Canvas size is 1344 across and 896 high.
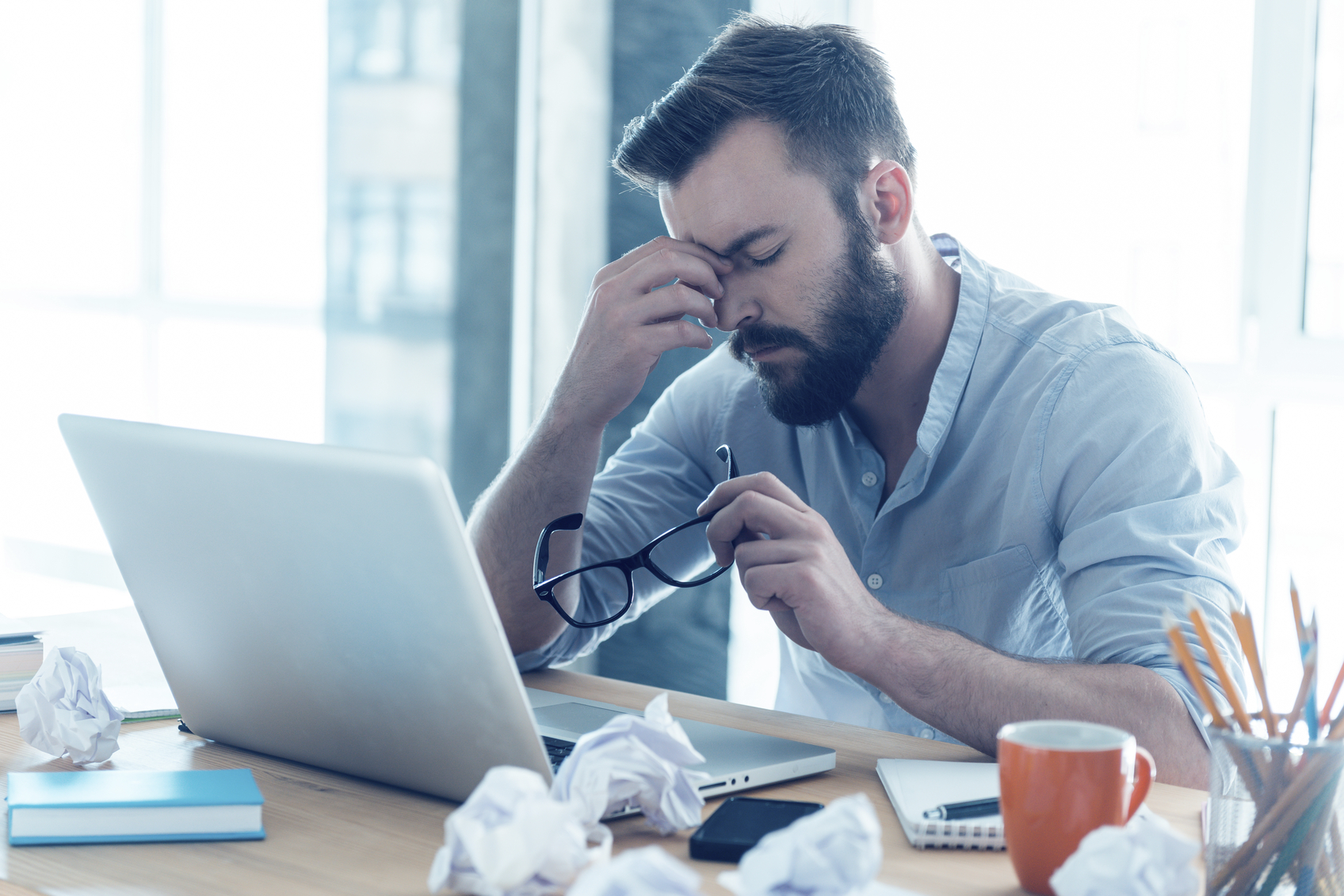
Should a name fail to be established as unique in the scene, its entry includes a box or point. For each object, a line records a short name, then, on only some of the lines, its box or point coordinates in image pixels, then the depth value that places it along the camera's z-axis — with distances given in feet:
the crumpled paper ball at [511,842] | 6.81
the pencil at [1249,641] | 6.86
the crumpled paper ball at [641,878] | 6.45
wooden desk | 7.12
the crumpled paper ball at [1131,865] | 6.69
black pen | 7.41
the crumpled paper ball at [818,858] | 6.58
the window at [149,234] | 23.68
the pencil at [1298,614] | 6.83
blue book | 7.35
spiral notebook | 7.35
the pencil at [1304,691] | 6.81
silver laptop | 7.21
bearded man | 9.08
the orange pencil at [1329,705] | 6.92
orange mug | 7.03
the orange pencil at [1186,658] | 6.82
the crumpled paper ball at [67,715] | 7.87
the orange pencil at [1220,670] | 6.86
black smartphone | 7.25
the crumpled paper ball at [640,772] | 7.26
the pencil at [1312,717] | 6.87
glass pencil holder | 6.80
